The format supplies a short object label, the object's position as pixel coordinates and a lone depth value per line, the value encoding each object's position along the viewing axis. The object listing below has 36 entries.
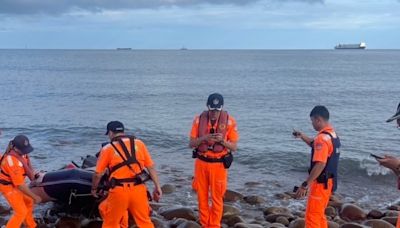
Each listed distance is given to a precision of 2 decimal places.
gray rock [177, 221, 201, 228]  8.97
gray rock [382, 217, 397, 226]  10.29
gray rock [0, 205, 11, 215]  10.76
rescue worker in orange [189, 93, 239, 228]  7.91
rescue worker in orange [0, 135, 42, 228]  7.95
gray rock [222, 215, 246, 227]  9.83
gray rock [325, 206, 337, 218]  10.94
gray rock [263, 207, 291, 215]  11.03
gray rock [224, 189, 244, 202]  12.29
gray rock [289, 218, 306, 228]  9.34
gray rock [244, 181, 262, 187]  14.52
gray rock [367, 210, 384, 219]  11.01
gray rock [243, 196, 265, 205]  12.12
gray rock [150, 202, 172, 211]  11.12
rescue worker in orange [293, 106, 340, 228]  7.21
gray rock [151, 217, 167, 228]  9.44
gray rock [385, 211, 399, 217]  11.11
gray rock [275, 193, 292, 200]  12.96
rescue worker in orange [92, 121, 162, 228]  7.04
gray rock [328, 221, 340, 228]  9.41
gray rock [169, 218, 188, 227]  9.52
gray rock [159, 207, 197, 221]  10.15
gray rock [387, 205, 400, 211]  12.29
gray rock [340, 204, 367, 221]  11.02
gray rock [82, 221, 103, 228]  9.47
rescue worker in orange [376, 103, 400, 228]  5.14
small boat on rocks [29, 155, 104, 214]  9.47
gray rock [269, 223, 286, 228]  9.47
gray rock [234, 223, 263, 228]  9.15
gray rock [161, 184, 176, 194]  13.16
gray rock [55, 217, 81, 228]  9.52
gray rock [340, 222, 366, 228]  9.36
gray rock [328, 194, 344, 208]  11.81
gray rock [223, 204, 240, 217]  10.49
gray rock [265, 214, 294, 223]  10.38
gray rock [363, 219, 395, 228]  9.70
